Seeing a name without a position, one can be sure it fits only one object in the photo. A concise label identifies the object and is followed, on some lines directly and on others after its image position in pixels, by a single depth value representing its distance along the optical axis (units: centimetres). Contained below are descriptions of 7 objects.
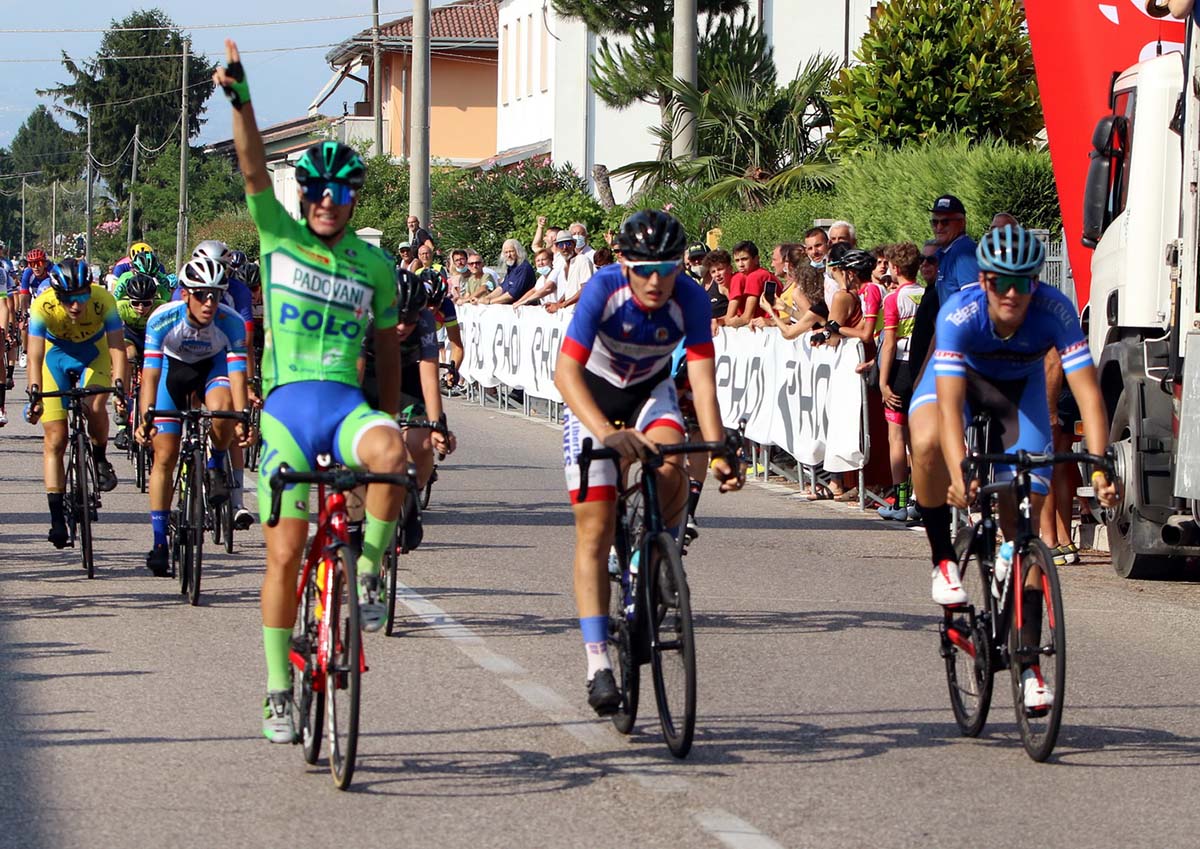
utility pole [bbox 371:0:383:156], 5875
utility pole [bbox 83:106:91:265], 12144
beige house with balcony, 7481
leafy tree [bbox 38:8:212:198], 11438
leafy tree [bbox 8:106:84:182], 12238
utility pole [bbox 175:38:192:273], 8050
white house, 4625
